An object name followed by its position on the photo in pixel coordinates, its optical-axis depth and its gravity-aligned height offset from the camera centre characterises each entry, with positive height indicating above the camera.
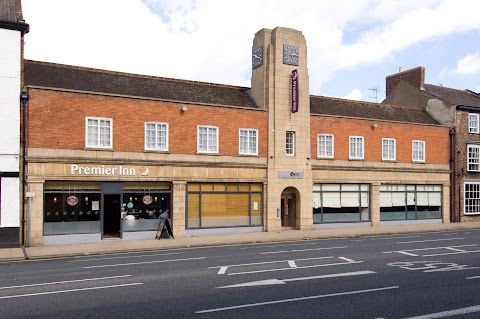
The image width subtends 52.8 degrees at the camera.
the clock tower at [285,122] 30.41 +3.48
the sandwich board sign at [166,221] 26.08 -2.42
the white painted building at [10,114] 23.27 +3.01
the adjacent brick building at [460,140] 38.03 +2.90
